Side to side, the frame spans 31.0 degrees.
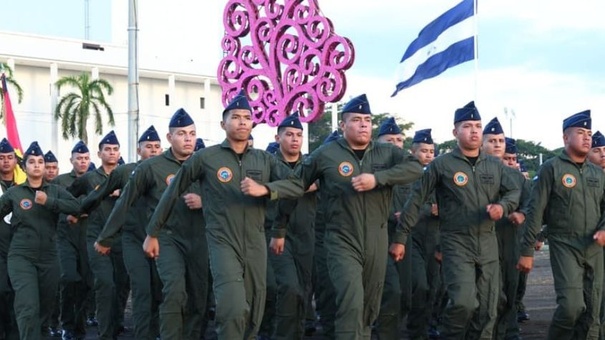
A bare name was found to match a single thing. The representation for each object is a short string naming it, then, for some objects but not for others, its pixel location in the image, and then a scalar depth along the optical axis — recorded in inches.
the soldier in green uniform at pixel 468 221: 378.9
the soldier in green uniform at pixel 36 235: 434.3
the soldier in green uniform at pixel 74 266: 520.4
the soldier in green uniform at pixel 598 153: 466.9
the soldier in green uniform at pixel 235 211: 344.5
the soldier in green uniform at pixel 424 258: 463.5
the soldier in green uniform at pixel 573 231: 381.7
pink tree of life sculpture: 1154.7
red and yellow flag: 848.3
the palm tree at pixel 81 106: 2400.6
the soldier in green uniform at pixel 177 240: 394.3
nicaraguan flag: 786.8
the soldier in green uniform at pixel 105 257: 467.2
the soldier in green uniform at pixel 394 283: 418.9
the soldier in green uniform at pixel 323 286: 430.0
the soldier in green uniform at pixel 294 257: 434.6
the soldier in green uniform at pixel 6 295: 455.2
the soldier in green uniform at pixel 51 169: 560.1
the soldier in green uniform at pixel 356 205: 355.9
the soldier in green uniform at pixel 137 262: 416.5
